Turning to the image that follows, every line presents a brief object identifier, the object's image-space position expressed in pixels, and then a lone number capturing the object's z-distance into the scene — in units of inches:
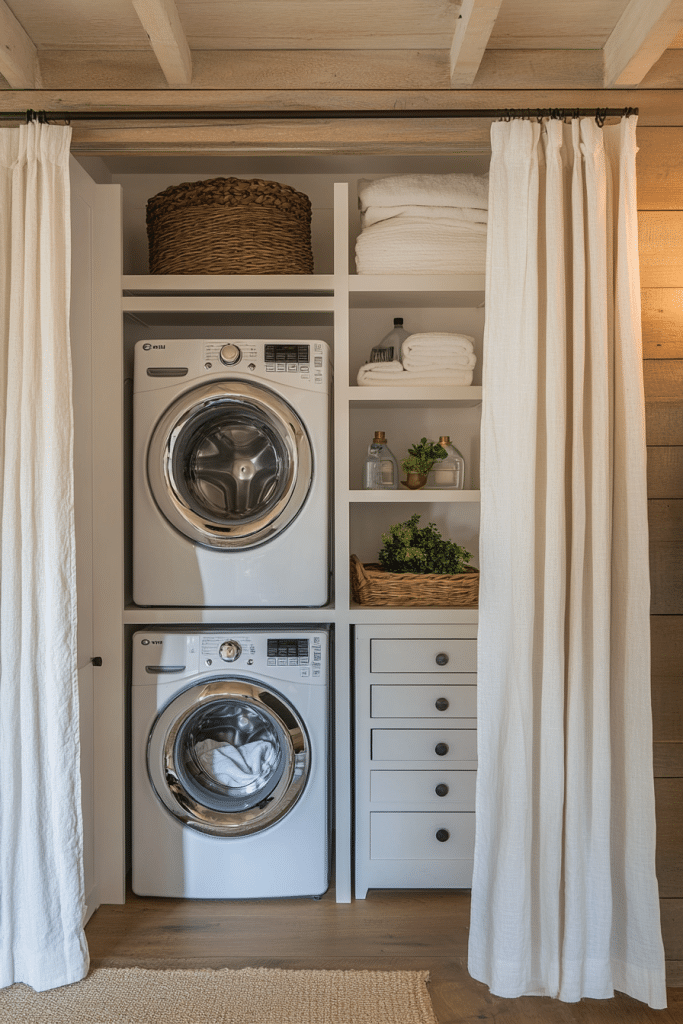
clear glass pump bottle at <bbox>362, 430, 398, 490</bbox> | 90.4
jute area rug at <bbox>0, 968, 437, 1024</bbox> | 65.9
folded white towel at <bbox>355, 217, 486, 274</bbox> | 82.6
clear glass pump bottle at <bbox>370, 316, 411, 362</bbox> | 89.4
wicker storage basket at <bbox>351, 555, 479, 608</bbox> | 84.5
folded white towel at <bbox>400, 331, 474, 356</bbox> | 84.7
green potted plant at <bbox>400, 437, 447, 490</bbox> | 87.8
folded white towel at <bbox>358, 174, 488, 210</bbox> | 82.0
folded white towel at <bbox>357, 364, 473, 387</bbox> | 85.0
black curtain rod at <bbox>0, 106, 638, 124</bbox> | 73.8
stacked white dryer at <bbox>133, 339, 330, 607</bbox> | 81.7
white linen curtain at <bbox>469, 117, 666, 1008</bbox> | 65.9
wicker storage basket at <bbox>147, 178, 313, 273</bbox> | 81.3
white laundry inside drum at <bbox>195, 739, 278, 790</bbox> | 83.7
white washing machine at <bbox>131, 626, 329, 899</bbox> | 82.1
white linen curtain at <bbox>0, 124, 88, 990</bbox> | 68.1
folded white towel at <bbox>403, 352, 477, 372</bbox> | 84.8
